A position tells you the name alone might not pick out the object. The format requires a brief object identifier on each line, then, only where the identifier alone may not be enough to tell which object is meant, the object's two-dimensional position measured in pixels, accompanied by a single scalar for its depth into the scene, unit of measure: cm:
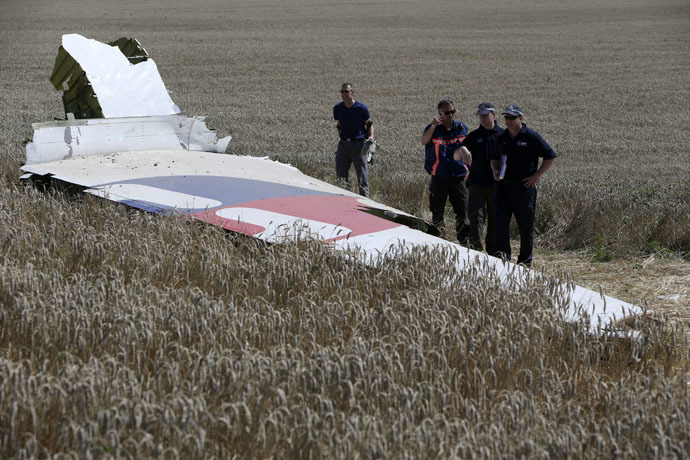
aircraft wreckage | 1302
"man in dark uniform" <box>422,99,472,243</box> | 1875
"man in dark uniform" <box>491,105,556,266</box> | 1587
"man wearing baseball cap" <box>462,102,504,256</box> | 1739
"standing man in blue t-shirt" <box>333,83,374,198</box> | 2233
